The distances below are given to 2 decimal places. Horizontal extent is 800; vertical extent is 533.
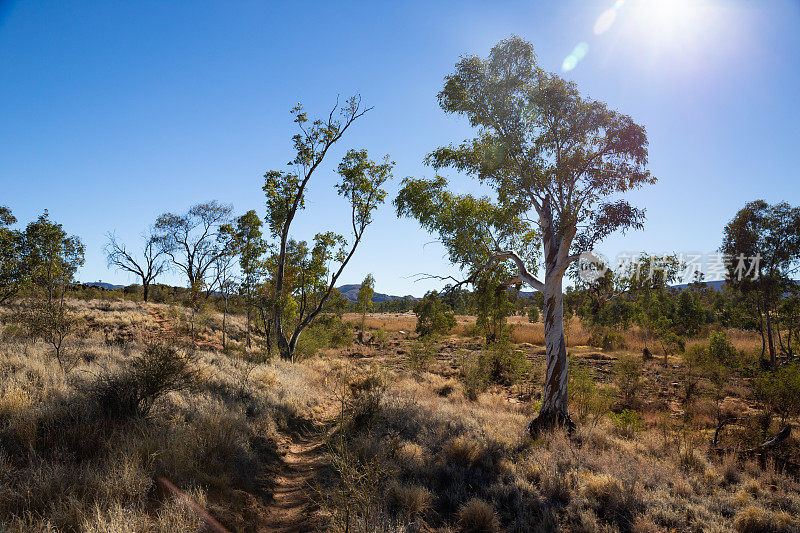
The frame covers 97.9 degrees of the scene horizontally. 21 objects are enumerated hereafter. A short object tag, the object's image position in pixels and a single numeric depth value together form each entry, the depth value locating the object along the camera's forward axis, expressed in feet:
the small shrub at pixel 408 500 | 16.72
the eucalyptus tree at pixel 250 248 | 62.49
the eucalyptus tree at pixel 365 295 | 126.93
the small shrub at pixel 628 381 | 47.11
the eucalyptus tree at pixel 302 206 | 54.44
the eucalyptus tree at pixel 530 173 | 30.09
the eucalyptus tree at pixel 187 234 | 118.52
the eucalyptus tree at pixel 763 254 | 59.72
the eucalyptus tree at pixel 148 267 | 127.24
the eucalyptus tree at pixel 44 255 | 61.16
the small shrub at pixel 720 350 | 55.43
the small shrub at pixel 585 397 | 36.91
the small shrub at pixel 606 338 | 102.39
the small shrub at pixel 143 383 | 21.22
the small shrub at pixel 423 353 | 60.70
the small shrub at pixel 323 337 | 62.39
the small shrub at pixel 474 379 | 45.59
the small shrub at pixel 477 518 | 16.25
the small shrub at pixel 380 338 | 108.62
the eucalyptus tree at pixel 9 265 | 56.70
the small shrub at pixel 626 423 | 31.76
